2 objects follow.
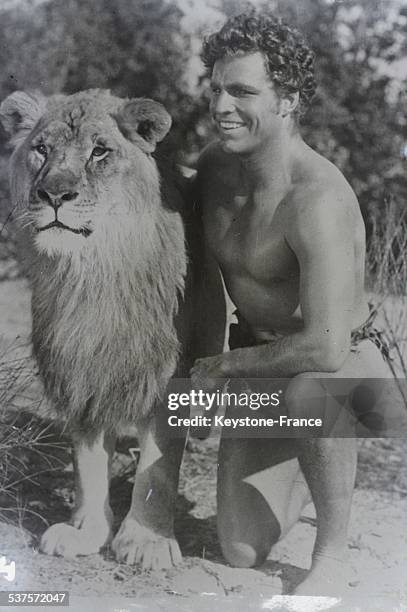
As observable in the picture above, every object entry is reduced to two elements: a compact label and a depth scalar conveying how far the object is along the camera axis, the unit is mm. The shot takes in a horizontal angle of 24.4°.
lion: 2523
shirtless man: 2475
